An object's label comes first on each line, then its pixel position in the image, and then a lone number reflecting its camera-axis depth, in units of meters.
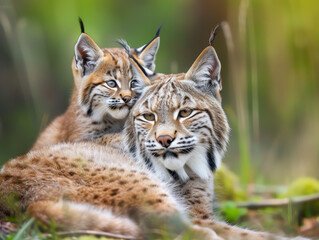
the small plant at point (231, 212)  13.41
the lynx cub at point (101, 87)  12.04
